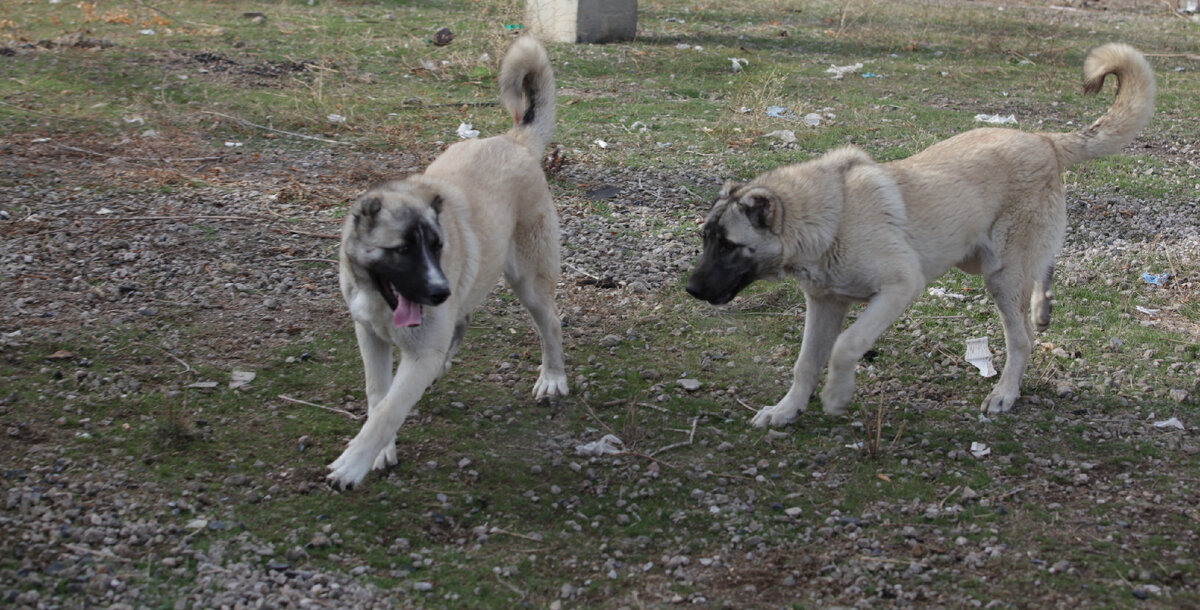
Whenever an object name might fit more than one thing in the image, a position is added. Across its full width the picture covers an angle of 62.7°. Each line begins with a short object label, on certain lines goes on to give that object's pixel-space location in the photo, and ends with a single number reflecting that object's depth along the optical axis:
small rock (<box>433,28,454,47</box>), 12.18
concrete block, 12.73
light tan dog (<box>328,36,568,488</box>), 4.02
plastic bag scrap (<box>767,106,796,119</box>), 9.77
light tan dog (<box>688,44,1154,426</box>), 4.83
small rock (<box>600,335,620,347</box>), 5.86
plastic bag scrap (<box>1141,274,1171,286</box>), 6.50
